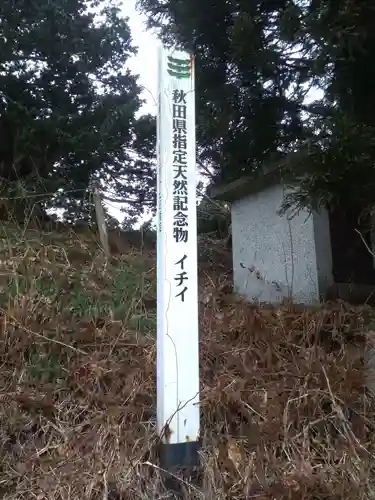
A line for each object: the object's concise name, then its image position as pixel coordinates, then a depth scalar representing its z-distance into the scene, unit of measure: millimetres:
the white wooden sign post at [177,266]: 2828
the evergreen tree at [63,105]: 7316
